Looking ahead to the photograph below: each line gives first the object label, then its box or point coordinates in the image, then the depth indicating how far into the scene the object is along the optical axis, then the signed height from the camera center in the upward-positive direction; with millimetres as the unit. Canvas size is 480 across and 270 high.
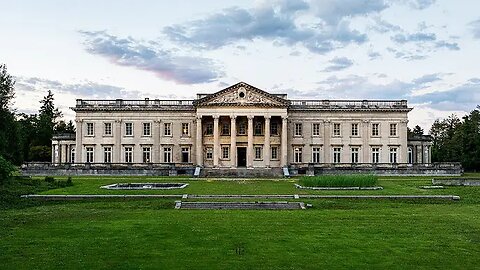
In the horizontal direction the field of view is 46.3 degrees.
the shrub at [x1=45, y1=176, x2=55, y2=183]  45769 -1933
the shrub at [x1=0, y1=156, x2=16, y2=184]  33000 -739
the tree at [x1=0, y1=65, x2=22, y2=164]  54031 +3941
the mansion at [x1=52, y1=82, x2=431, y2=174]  74375 +2983
